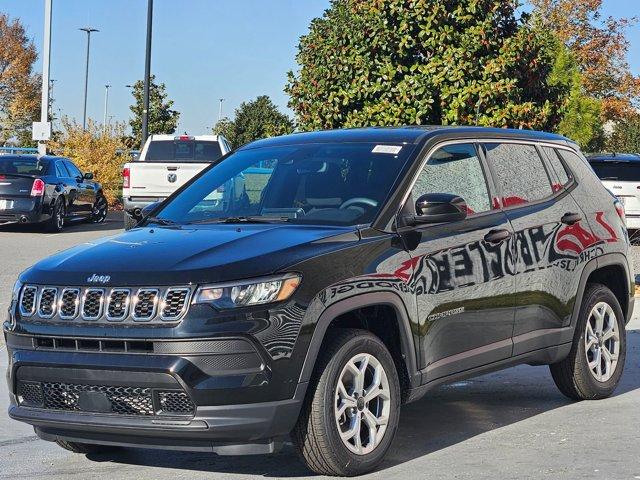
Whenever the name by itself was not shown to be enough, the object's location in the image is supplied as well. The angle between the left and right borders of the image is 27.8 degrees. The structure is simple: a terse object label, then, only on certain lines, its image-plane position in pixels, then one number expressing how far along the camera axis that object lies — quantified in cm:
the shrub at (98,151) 3928
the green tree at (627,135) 6500
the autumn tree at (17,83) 6284
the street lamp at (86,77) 10125
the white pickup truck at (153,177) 2283
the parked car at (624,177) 2284
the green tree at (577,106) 5078
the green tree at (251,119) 8374
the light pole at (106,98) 13185
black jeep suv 557
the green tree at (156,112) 6832
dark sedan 2394
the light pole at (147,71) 3625
